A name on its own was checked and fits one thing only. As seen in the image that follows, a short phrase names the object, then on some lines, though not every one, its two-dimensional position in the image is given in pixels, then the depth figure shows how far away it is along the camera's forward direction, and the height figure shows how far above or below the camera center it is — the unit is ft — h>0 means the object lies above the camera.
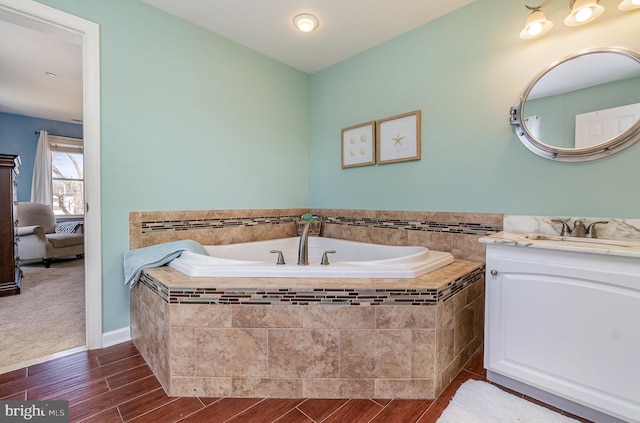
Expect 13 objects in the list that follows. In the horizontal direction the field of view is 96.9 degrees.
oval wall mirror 4.84 +1.88
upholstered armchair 12.64 -1.42
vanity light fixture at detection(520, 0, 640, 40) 4.79 +3.44
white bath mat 4.07 -3.05
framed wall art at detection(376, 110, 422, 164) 7.62 +1.94
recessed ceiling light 7.10 +4.74
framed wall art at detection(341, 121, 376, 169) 8.57 +1.95
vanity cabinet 3.76 -1.79
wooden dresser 9.00 -0.65
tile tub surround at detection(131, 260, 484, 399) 4.49 -2.15
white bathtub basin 4.98 -1.10
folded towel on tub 5.76 -1.05
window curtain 16.19 +1.82
